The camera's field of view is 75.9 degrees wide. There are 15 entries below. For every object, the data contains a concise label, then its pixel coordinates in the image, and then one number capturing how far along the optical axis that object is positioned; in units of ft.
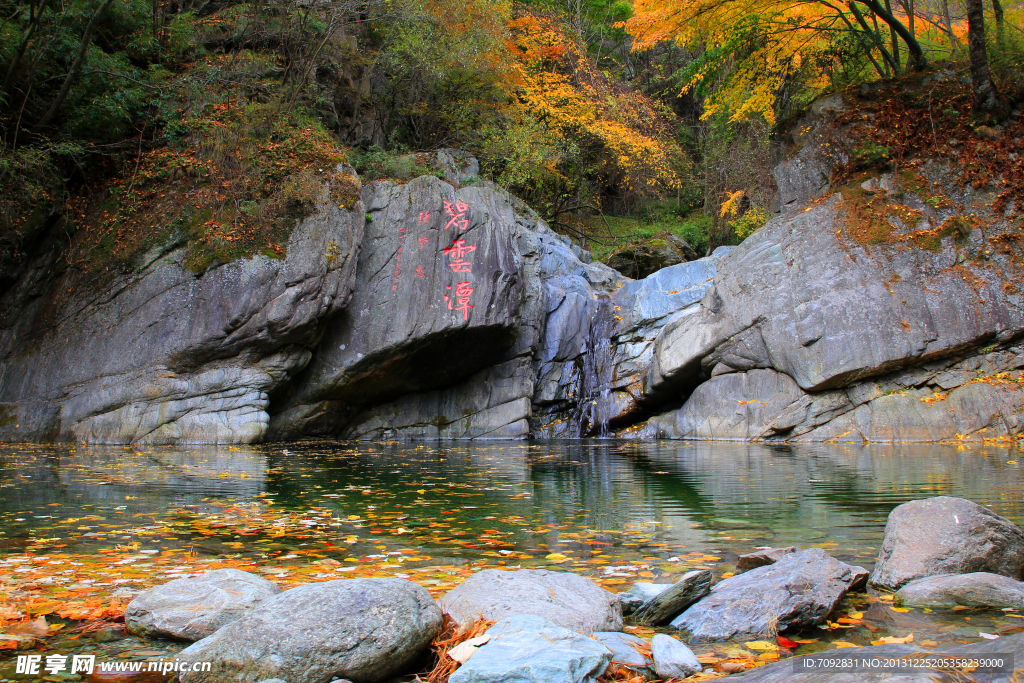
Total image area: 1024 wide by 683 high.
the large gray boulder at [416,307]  51.19
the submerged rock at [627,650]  9.11
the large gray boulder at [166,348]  44.57
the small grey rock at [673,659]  8.93
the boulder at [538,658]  8.24
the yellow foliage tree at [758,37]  53.98
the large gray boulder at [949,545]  13.20
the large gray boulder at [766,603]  10.80
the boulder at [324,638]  8.87
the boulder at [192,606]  10.48
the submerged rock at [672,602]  11.55
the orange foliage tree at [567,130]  72.28
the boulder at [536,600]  10.73
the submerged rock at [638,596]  11.87
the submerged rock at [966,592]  11.35
